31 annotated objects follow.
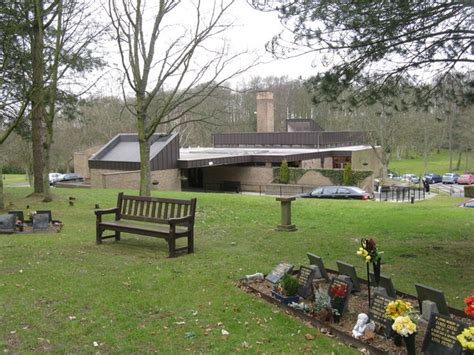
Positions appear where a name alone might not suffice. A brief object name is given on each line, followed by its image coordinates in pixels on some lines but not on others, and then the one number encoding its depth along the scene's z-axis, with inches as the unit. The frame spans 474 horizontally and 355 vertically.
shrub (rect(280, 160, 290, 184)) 1414.9
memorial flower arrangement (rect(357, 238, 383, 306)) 219.8
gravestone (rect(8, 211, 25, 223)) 437.3
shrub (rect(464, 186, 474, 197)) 1338.6
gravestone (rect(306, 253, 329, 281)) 261.8
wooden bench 334.3
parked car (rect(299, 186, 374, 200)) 975.6
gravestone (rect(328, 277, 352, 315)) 208.4
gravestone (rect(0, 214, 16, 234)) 415.6
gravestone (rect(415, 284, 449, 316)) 197.4
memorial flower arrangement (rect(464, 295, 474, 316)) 157.0
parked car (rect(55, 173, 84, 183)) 1762.8
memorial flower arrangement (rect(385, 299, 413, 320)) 172.9
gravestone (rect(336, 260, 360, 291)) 246.4
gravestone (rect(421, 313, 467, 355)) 161.5
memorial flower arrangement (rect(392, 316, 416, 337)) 162.9
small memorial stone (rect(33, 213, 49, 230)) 428.5
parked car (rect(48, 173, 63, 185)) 1735.7
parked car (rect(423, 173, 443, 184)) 2062.7
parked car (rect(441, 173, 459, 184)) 2021.4
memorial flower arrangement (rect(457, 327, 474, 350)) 141.3
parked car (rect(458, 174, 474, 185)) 1925.4
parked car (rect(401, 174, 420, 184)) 1988.4
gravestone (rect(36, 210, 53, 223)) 443.2
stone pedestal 441.8
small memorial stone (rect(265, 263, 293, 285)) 253.4
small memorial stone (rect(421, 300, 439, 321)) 195.8
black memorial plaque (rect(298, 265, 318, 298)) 236.7
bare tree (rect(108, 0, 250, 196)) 508.4
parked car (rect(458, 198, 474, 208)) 783.9
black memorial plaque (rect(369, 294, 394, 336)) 187.3
